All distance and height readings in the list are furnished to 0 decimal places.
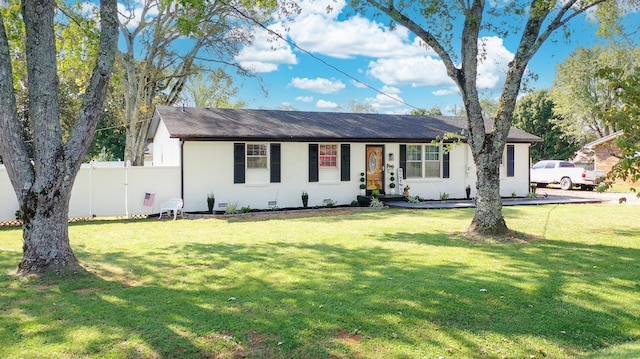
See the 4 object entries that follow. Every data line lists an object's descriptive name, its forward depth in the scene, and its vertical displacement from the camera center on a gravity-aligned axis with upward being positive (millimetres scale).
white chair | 14585 -709
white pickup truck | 24797 +314
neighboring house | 29000 +1432
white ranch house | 15781 +938
